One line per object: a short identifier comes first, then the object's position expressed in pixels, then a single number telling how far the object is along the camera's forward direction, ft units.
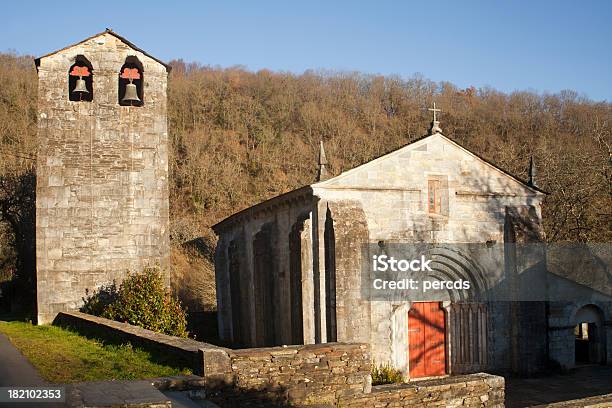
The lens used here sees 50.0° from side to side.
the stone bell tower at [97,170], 64.49
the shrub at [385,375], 57.57
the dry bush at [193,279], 117.91
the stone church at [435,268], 58.75
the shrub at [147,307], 55.67
